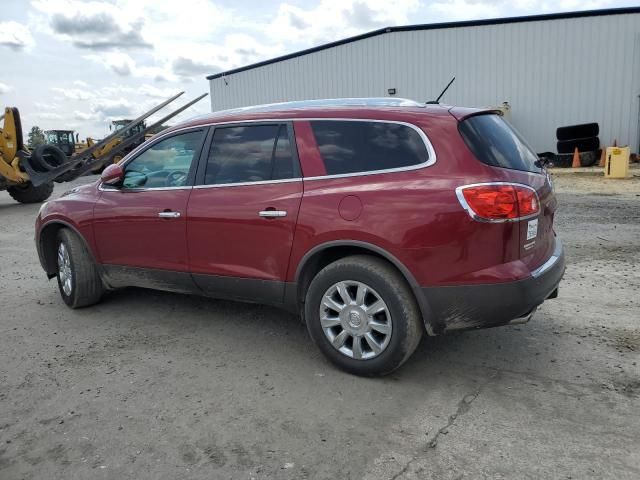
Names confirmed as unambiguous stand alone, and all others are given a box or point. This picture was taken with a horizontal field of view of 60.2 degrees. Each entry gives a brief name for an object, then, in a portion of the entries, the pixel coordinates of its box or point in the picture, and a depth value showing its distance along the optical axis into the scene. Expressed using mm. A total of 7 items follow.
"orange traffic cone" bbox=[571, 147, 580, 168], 18750
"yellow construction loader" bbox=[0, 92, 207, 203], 13758
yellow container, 14758
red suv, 3211
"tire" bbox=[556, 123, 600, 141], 19031
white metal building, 19609
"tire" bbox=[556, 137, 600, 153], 19031
